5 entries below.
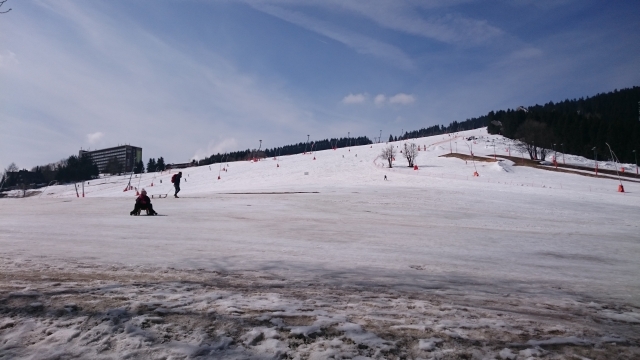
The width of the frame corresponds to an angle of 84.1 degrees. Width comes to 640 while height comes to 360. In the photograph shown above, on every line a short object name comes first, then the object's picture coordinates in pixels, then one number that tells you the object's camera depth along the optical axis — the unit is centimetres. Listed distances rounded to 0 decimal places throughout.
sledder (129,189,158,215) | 1519
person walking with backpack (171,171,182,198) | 2467
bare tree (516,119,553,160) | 7564
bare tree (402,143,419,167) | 5819
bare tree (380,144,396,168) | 5746
